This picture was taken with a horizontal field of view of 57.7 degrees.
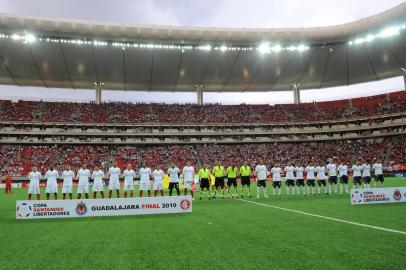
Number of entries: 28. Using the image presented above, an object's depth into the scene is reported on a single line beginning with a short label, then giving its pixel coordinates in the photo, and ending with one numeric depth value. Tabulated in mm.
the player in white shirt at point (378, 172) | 21625
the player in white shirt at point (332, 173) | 21147
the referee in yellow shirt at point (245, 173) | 19469
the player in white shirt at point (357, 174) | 21438
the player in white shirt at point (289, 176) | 21038
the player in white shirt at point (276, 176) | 20578
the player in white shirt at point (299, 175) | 21141
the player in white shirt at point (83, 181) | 17656
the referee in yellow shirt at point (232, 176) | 19031
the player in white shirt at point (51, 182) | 17703
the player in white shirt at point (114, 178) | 18812
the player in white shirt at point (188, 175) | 18703
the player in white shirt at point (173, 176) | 18141
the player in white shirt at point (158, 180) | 18219
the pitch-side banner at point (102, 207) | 12234
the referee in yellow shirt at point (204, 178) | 18859
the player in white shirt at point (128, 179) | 19003
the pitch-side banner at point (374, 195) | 14562
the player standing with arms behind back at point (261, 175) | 20062
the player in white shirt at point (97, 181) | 18078
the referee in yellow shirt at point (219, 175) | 19422
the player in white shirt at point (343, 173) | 21172
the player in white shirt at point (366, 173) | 21438
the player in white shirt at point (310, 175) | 20703
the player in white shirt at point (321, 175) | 21125
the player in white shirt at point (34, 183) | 17734
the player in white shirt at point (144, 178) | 18781
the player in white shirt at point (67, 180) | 17750
